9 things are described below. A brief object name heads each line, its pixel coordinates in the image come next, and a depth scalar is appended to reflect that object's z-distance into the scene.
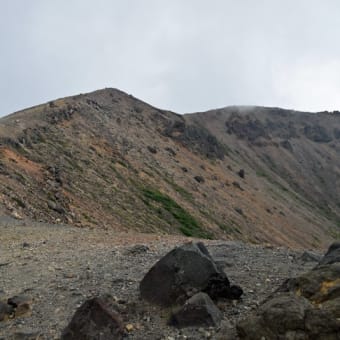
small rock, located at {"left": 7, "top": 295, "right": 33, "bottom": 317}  10.40
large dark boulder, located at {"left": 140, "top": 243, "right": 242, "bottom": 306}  9.79
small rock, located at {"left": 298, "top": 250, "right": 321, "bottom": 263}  12.88
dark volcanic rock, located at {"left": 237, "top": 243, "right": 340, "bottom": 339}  6.77
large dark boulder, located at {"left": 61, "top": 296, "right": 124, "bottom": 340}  8.64
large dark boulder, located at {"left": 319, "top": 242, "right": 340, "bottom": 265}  9.69
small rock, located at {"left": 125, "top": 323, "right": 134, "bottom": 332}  9.00
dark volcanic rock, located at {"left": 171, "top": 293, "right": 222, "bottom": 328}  8.80
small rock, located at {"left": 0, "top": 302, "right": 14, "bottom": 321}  10.22
